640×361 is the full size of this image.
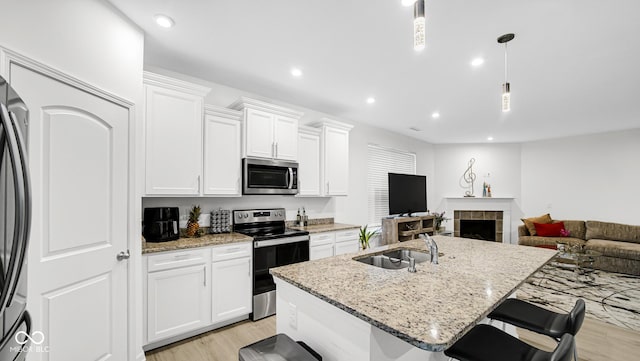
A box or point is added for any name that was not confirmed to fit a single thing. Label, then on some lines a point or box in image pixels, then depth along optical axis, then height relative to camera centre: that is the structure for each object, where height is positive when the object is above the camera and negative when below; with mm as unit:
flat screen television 5375 -238
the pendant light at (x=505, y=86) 2082 +739
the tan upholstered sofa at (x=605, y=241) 4668 -1151
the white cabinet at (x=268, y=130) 3104 +636
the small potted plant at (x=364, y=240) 4363 -936
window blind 5301 +121
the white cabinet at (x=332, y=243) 3420 -821
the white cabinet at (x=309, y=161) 3762 +295
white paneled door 1427 -224
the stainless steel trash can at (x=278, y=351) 1224 -795
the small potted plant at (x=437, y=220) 6064 -883
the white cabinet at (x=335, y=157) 3981 +376
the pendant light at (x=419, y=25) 1122 +667
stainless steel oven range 2883 -742
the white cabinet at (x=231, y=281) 2615 -991
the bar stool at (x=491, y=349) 1285 -831
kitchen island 1049 -557
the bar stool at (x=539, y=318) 1499 -845
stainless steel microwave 3107 +73
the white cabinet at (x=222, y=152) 2848 +329
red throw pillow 5719 -1014
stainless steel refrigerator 804 -111
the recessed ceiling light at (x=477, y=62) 2607 +1179
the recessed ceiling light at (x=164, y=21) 2006 +1223
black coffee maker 2494 -389
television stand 5047 -916
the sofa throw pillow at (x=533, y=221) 5957 -874
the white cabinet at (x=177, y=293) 2268 -979
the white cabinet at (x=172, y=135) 2453 +450
